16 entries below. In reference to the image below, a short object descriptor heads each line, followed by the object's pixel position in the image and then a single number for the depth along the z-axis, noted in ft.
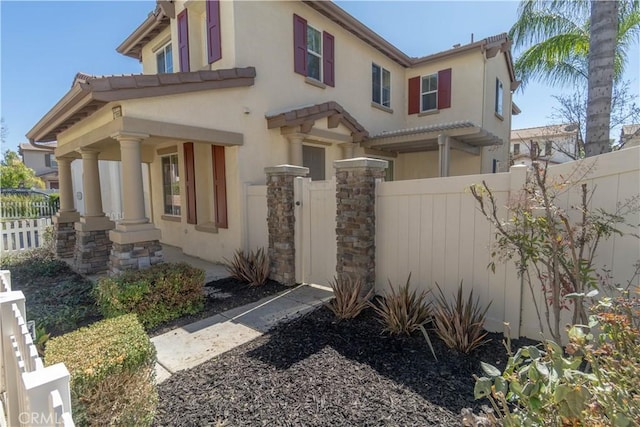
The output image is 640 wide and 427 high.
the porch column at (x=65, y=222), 27.91
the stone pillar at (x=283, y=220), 19.80
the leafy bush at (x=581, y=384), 4.38
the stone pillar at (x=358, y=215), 15.70
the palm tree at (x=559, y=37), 26.45
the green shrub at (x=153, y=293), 14.52
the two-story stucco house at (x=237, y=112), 19.24
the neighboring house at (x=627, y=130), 27.07
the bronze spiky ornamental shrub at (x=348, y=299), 14.39
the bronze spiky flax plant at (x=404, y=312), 12.67
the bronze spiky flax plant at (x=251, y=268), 20.30
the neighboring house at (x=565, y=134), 34.21
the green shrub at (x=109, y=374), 6.81
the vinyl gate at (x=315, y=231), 18.28
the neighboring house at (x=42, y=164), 106.32
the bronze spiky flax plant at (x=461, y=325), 11.18
